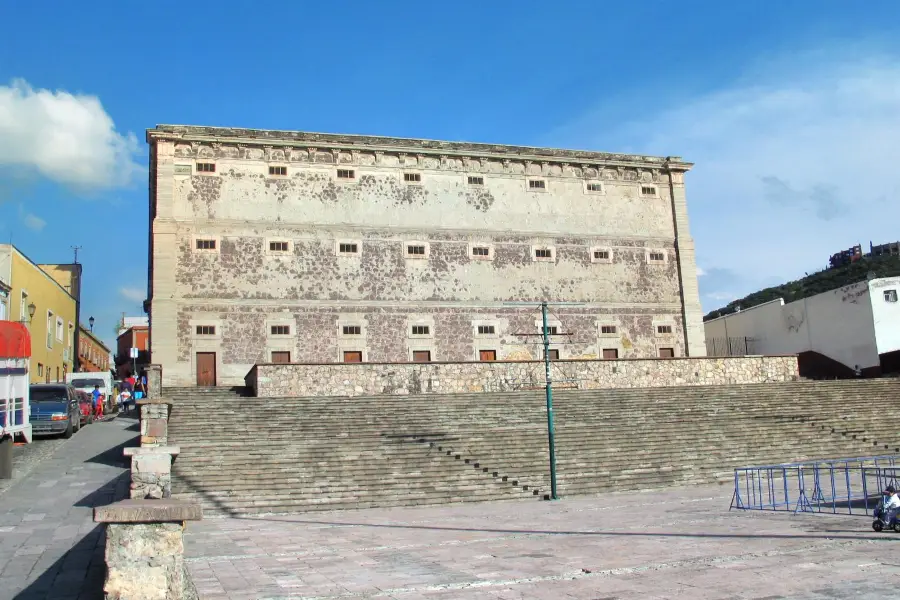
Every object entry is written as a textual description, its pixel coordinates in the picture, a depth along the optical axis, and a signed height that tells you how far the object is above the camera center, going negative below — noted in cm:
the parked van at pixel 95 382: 3427 +81
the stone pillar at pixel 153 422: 1652 -52
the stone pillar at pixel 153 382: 2216 +44
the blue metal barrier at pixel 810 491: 1423 -270
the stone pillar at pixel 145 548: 551 -108
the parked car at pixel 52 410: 2188 -20
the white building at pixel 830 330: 3444 +172
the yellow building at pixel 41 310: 2916 +404
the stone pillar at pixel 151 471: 1255 -122
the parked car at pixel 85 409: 2682 -28
